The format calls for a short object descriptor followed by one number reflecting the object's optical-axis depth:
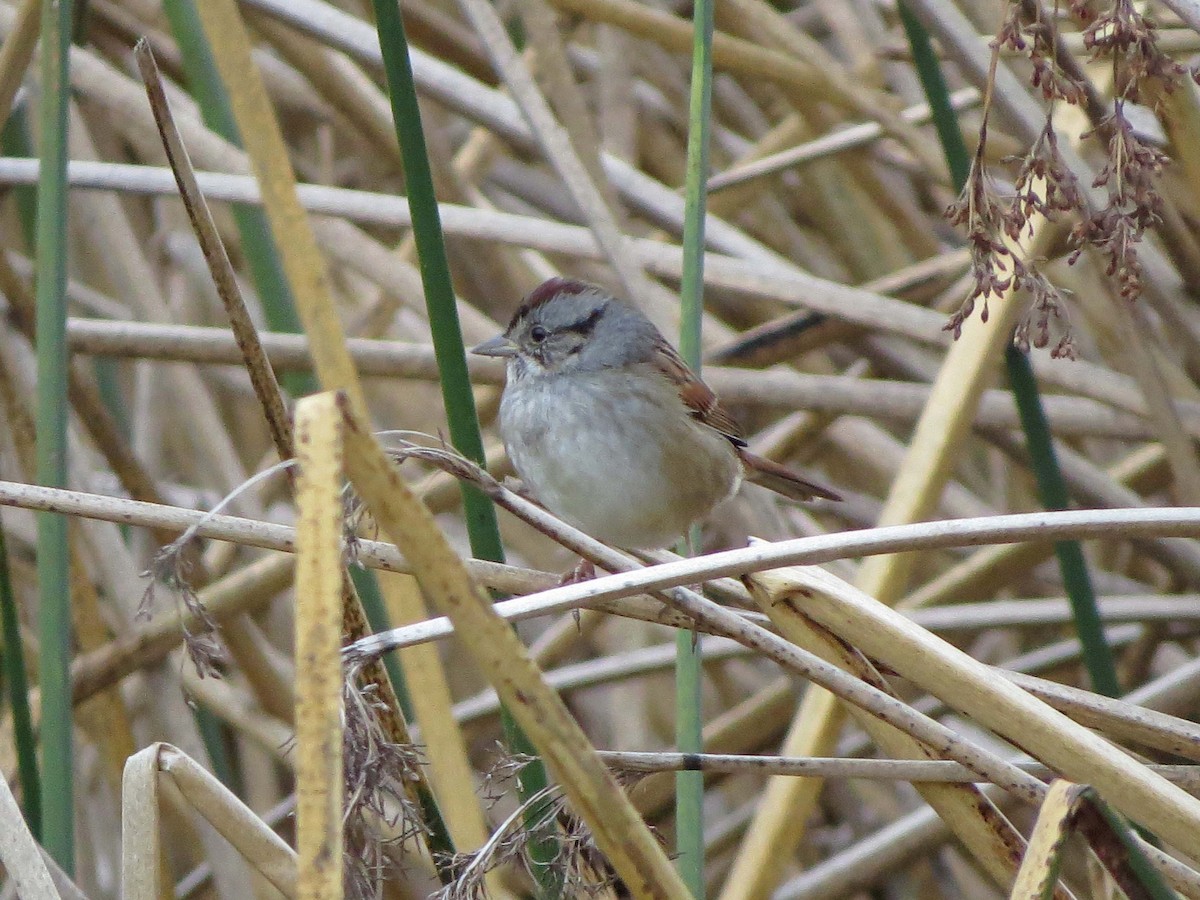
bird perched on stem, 7.91
